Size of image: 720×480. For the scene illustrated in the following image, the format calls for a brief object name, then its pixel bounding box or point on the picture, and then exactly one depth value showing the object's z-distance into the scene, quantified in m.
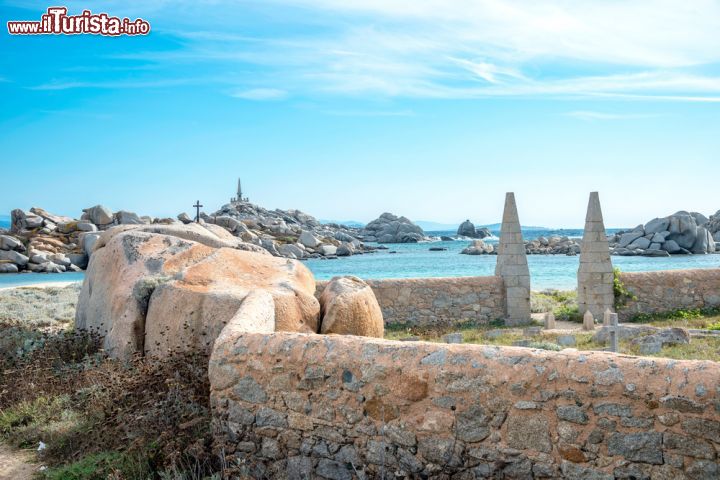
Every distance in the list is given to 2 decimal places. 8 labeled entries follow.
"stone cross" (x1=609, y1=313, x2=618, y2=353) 11.01
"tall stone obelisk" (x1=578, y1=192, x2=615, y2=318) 15.94
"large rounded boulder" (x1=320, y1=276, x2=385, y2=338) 9.37
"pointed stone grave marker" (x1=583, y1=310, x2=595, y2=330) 14.34
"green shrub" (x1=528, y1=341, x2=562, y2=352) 10.84
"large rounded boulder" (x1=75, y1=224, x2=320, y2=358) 8.45
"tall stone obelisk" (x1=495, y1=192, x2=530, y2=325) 15.82
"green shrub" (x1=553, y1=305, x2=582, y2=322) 16.12
